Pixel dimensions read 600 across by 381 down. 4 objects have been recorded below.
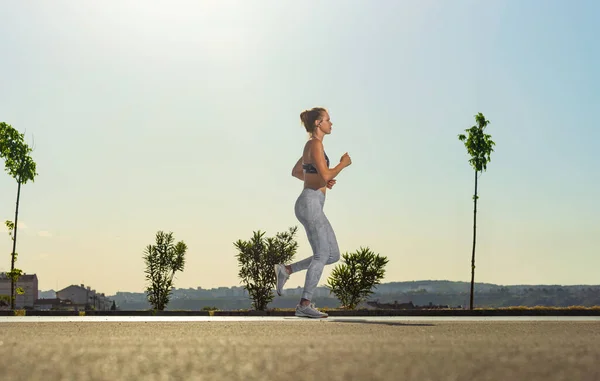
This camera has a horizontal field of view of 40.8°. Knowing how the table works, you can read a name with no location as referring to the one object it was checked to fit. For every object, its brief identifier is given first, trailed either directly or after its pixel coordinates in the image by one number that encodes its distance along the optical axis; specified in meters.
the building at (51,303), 150.38
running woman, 12.13
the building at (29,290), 166.88
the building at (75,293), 183.75
